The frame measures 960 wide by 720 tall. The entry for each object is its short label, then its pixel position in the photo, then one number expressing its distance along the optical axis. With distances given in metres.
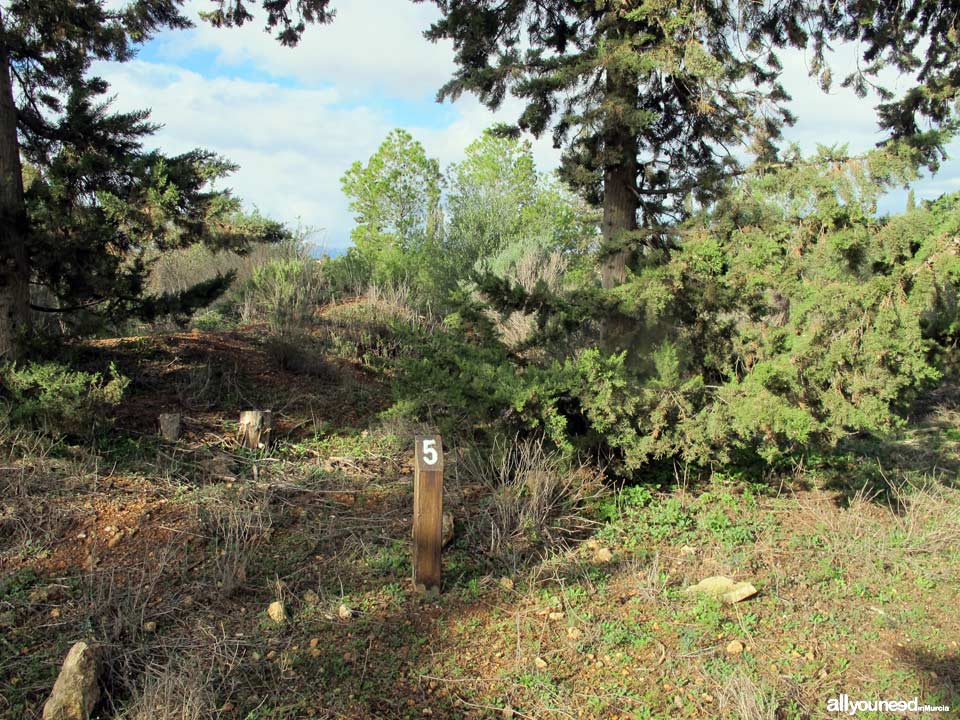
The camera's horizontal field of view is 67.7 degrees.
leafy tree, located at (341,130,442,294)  12.09
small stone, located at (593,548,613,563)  4.61
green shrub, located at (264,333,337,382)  7.64
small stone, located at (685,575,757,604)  4.18
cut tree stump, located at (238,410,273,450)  5.79
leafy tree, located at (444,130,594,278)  10.80
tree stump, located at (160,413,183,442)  5.63
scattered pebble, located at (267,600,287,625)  3.81
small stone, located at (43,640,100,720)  3.07
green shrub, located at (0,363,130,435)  5.03
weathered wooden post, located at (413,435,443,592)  4.02
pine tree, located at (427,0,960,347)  5.23
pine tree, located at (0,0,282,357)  5.18
